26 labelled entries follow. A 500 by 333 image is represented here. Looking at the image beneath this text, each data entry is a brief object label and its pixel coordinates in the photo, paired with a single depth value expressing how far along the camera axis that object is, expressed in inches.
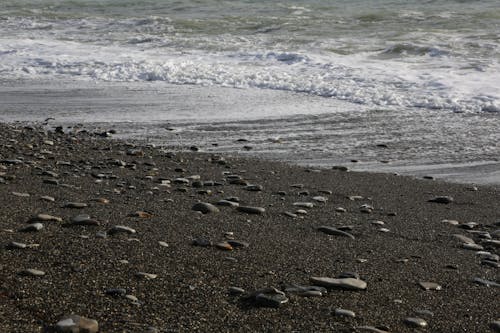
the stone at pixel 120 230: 269.4
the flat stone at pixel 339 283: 226.2
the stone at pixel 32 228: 264.2
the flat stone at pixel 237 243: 266.3
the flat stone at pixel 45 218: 278.8
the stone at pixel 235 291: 216.8
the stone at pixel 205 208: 319.3
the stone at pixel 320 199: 360.7
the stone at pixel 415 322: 201.9
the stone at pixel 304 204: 345.3
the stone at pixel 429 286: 235.9
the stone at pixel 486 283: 243.4
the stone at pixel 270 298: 208.3
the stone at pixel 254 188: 379.2
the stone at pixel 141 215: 300.3
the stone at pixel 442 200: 371.8
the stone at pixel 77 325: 179.8
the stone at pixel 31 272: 215.4
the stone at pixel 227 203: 335.4
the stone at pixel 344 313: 204.1
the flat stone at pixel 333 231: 293.8
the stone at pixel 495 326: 204.3
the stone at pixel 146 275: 222.7
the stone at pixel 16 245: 241.9
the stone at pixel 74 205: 310.6
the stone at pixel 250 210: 324.6
